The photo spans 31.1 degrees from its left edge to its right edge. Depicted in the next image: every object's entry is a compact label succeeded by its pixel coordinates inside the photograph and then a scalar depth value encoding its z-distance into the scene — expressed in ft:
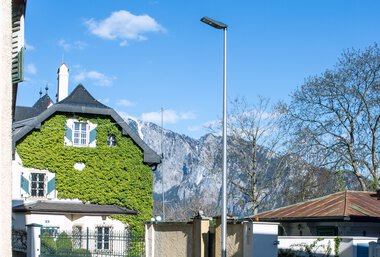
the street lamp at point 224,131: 64.95
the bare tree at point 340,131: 136.05
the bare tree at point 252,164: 155.63
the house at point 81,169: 122.83
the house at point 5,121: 22.59
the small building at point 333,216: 86.48
